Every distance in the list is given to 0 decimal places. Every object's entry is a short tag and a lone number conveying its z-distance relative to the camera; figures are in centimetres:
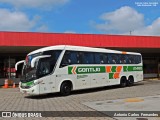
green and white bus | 1619
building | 2374
